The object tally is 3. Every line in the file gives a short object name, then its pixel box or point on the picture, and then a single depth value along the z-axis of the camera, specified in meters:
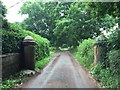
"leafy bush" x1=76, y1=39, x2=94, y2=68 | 7.82
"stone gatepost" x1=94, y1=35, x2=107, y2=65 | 6.14
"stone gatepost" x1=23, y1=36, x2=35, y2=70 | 6.50
